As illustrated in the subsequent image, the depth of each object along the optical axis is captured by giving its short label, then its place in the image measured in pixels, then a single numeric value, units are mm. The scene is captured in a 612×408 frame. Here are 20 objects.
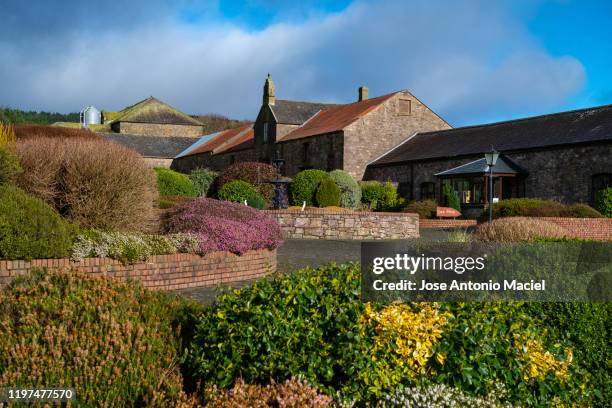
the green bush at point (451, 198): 31609
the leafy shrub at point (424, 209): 29859
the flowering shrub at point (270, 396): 3764
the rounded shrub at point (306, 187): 30078
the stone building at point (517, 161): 28203
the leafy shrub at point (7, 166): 9266
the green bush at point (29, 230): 7736
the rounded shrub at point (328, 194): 29672
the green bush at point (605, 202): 24531
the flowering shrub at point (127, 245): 8375
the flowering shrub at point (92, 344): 4020
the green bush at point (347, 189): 32094
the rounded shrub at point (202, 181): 33656
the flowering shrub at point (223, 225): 9773
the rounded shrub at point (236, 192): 24281
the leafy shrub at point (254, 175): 28588
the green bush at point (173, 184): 27719
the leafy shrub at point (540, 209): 21875
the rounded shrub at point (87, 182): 9609
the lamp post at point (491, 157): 20072
